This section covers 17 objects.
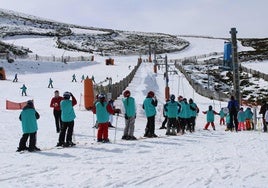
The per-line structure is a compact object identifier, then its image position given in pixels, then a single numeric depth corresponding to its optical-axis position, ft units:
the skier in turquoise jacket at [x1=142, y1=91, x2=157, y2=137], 50.52
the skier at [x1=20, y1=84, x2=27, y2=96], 113.29
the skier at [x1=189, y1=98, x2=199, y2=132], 62.50
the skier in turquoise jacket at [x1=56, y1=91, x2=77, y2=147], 41.75
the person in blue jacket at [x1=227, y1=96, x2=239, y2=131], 65.82
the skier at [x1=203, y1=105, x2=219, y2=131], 71.72
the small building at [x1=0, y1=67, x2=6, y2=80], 154.06
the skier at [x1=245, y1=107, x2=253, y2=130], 74.17
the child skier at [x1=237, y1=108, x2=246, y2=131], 72.74
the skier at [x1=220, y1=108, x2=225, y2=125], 83.30
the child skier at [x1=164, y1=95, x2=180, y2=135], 54.49
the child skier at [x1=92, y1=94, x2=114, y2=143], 44.01
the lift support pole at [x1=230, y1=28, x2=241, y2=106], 80.18
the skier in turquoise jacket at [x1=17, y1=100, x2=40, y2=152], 39.29
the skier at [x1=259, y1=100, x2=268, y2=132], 70.95
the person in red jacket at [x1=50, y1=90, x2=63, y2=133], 53.62
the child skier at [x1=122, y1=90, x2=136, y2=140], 47.60
